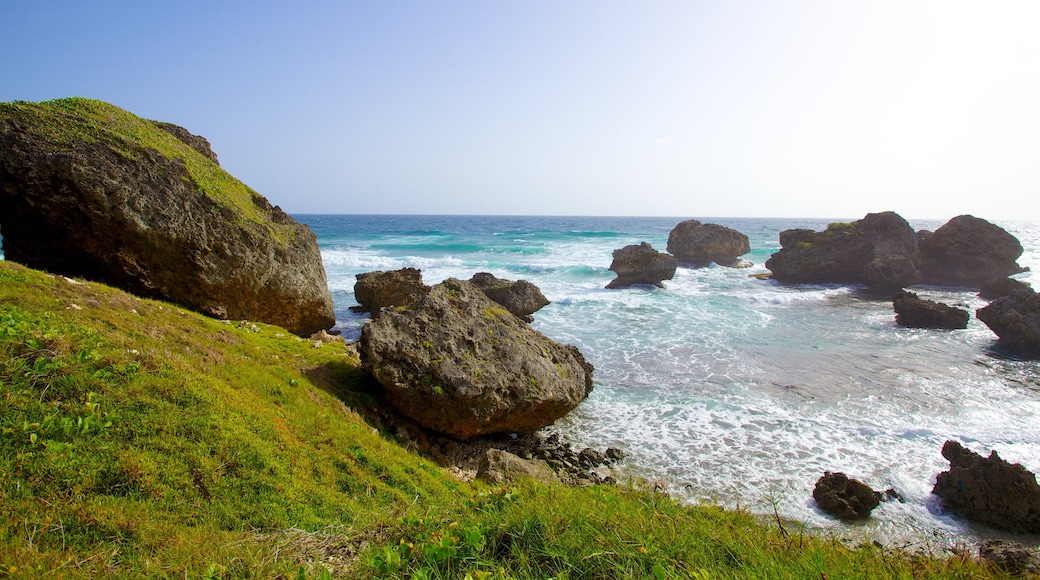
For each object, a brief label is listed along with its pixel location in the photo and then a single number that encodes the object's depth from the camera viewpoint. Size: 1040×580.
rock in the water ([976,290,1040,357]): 17.67
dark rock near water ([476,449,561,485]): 6.98
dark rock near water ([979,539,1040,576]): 3.85
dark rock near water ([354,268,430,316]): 18.50
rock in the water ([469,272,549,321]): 19.64
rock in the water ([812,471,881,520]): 7.66
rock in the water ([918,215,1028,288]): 34.34
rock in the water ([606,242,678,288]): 31.93
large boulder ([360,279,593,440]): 8.49
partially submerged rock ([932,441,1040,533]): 7.54
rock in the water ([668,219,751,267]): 44.44
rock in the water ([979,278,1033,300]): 27.40
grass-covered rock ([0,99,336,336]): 8.74
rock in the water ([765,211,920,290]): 35.84
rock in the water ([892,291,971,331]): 21.44
